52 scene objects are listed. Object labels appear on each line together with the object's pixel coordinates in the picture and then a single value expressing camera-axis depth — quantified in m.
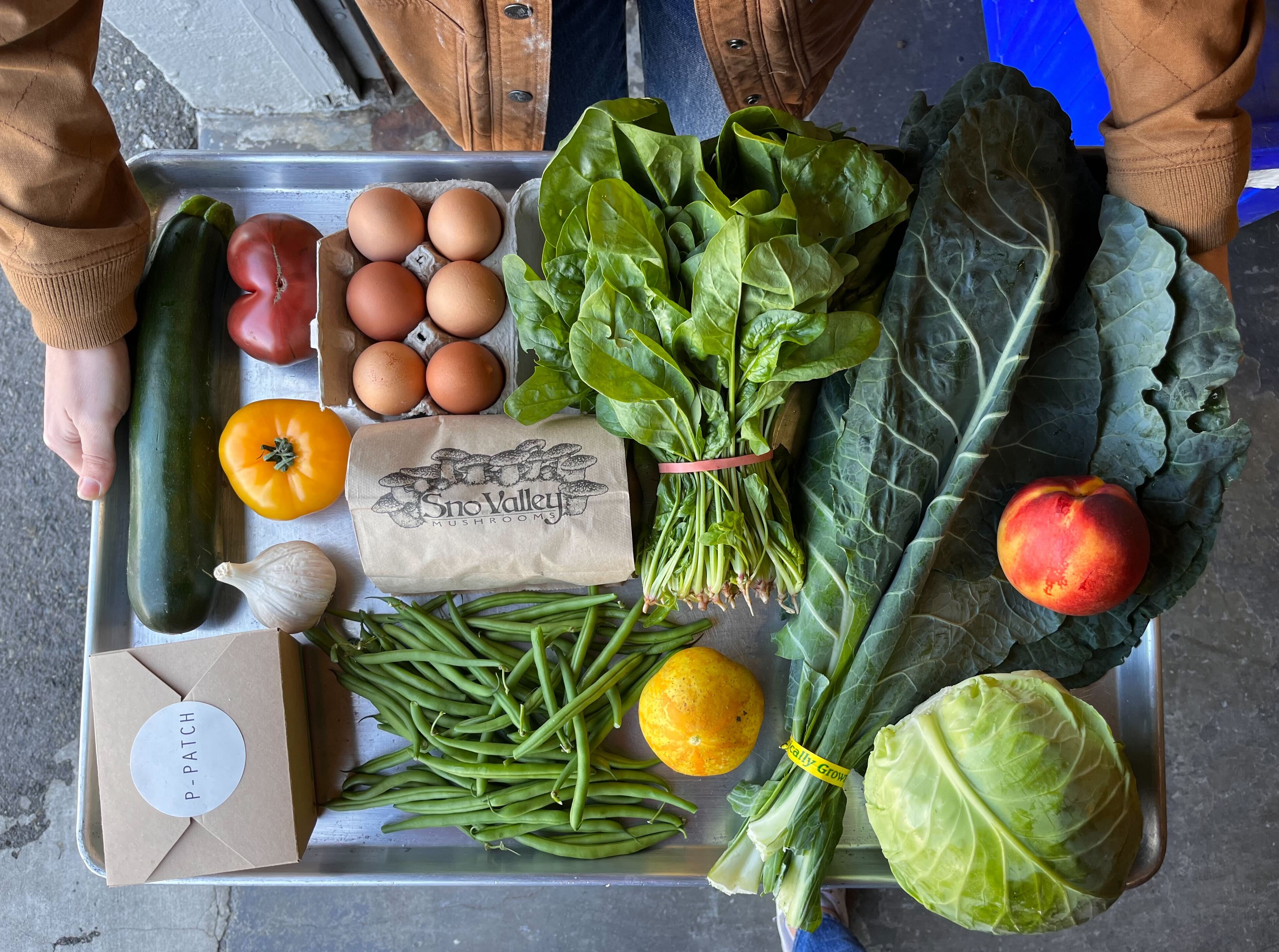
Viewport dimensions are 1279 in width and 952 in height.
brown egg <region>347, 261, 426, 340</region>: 0.51
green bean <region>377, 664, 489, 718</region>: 0.54
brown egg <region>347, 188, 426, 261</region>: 0.52
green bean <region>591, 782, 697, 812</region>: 0.53
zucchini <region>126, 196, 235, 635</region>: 0.53
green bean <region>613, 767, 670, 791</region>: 0.53
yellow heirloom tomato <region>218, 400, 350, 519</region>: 0.53
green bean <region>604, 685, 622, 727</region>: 0.53
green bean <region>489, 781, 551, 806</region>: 0.53
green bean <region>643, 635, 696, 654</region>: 0.54
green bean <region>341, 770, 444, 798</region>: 0.53
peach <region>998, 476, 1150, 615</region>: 0.43
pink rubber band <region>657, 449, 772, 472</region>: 0.47
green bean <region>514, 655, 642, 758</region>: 0.52
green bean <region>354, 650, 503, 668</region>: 0.53
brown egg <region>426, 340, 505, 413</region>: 0.51
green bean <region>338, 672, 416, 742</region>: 0.53
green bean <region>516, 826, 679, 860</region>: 0.53
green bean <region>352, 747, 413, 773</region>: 0.53
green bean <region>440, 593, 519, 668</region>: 0.54
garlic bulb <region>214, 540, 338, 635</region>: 0.52
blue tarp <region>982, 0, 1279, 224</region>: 0.62
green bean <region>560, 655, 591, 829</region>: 0.52
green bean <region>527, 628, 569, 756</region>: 0.53
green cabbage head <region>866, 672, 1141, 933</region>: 0.44
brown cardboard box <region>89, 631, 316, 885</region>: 0.49
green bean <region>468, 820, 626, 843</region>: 0.53
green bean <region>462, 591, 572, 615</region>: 0.54
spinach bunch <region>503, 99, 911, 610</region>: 0.42
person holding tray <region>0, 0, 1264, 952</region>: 0.40
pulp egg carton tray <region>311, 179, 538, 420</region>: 0.51
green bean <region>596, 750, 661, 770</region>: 0.53
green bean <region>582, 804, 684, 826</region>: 0.53
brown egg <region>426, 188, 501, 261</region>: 0.52
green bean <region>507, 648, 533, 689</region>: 0.53
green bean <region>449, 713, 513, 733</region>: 0.53
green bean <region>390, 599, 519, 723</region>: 0.53
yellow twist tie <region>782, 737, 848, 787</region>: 0.49
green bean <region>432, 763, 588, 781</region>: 0.52
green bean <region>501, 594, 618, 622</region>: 0.54
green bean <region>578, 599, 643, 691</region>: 0.53
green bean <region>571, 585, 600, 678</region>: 0.53
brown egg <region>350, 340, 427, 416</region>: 0.51
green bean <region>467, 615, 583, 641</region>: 0.54
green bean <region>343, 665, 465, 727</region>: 0.54
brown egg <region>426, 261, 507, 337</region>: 0.51
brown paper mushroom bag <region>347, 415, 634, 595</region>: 0.50
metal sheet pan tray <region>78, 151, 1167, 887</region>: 0.53
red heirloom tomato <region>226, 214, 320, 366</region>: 0.54
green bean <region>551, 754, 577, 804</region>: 0.52
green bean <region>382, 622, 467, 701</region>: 0.54
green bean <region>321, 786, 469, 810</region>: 0.53
